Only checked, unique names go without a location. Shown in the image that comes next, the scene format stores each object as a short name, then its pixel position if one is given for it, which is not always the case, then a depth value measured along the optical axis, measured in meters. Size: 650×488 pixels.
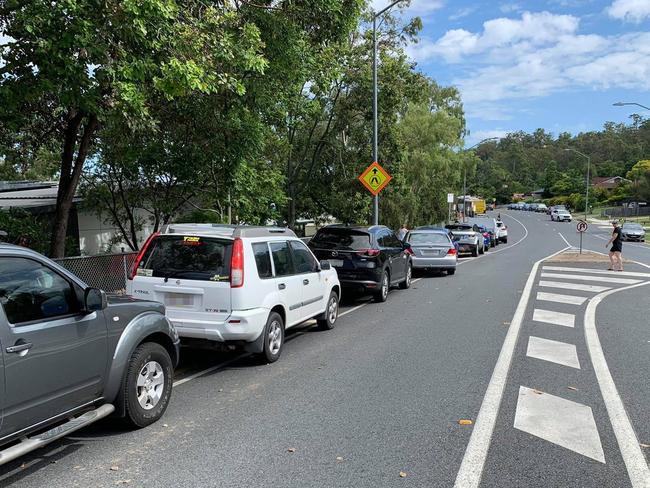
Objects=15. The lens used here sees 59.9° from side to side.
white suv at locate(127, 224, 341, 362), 6.65
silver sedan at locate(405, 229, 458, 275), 18.36
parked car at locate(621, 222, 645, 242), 43.31
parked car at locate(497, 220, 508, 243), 40.19
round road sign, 23.73
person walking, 19.42
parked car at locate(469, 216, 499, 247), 35.95
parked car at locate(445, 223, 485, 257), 27.72
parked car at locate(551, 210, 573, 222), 78.38
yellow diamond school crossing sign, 19.47
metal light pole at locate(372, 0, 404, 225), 19.56
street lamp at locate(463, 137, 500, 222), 48.20
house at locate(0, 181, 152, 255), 15.94
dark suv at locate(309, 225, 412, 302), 12.52
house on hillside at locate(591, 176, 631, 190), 120.00
